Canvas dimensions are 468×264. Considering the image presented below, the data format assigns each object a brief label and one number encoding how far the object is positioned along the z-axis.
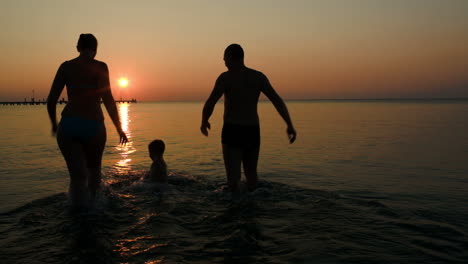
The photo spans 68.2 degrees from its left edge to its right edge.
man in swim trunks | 5.45
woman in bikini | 4.66
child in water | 6.95
